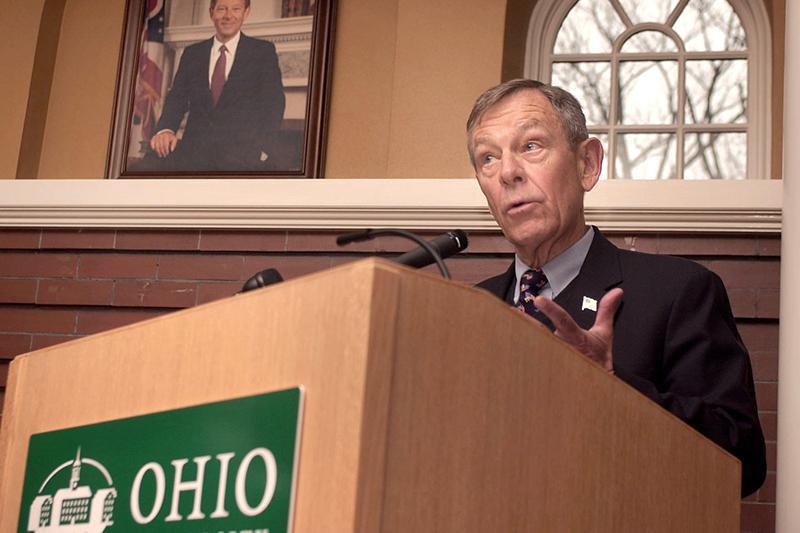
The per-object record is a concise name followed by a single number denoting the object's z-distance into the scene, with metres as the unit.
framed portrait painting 6.70
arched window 6.76
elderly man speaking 4.90
